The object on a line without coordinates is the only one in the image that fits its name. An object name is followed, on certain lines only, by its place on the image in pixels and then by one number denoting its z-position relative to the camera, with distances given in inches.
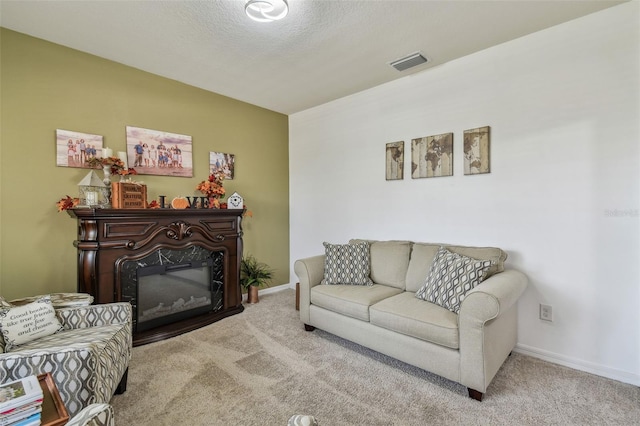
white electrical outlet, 95.7
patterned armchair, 54.4
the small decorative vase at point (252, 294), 151.6
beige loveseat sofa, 74.7
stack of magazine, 41.9
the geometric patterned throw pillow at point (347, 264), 117.3
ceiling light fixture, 78.3
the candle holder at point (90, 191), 102.3
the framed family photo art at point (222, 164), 147.2
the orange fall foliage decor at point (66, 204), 96.9
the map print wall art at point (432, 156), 117.1
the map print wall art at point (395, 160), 131.6
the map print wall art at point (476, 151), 107.8
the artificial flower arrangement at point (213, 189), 134.4
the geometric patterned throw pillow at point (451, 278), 85.4
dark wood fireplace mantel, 98.7
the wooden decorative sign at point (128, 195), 105.6
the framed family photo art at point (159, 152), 122.4
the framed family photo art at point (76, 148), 104.6
